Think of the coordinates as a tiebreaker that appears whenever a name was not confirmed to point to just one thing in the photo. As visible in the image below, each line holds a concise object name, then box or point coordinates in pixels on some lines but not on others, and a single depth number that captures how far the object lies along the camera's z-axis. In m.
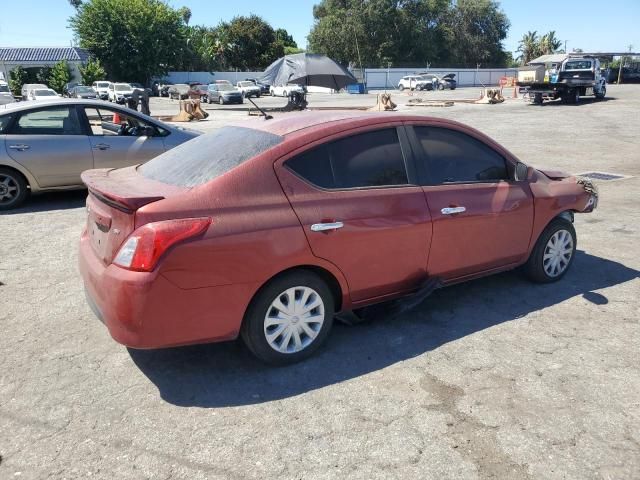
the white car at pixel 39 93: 34.12
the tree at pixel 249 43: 73.81
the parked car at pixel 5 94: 26.08
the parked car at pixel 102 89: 43.12
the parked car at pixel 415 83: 52.11
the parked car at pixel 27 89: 36.03
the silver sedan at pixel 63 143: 7.51
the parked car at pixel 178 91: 44.84
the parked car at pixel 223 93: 39.19
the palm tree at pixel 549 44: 98.19
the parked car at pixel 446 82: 53.59
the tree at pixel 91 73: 51.53
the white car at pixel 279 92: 47.01
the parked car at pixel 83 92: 38.74
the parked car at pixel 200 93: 42.33
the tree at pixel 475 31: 76.75
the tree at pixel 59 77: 50.16
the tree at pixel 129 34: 51.47
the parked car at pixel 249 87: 42.41
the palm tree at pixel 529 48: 99.54
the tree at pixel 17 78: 49.91
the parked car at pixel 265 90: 49.12
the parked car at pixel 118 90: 40.22
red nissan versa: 3.08
